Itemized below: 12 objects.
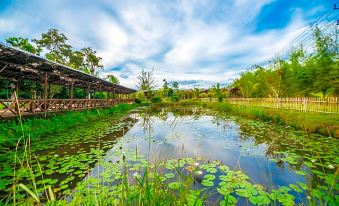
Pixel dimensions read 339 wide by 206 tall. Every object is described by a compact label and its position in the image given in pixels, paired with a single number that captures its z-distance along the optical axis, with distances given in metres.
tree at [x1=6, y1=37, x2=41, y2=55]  18.45
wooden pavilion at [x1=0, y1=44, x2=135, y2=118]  6.92
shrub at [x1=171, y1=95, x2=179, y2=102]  46.12
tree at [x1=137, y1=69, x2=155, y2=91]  51.71
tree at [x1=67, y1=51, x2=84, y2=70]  30.28
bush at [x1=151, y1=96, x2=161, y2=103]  39.77
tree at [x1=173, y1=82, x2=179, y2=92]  62.25
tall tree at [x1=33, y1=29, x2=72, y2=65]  26.69
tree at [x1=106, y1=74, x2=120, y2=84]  42.88
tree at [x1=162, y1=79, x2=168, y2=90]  56.97
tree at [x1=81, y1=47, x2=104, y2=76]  33.78
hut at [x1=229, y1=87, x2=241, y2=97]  38.59
